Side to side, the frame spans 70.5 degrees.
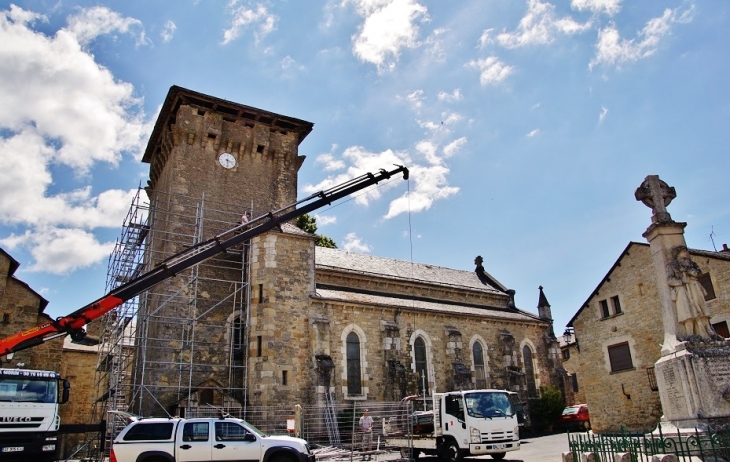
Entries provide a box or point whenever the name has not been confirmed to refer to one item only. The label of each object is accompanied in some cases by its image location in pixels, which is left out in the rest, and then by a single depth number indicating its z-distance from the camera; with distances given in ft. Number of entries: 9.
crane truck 41.60
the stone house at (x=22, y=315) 79.51
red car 87.43
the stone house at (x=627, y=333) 69.92
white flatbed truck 47.42
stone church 68.85
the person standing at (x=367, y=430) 58.36
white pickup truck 37.35
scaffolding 66.95
